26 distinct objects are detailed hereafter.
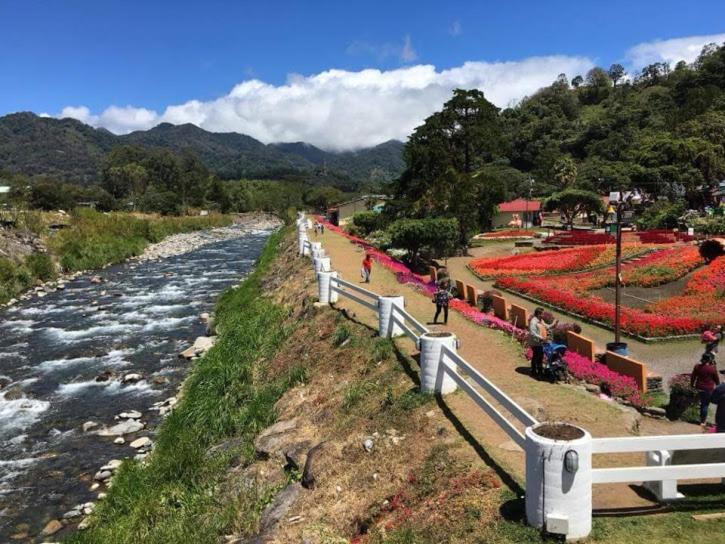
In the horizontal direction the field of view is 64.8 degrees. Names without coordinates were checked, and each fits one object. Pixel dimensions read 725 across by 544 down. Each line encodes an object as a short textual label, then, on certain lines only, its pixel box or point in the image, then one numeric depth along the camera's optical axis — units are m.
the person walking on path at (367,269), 23.58
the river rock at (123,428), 14.88
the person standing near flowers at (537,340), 11.27
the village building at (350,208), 74.88
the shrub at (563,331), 15.67
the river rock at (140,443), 14.14
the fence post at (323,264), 22.28
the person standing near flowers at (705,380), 10.46
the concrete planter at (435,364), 9.96
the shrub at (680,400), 11.09
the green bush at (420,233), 37.41
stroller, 11.12
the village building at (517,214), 76.94
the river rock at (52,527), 10.81
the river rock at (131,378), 18.75
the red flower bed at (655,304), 19.62
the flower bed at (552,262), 34.00
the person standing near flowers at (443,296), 16.14
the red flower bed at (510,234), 59.03
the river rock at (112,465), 12.95
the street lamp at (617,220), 16.58
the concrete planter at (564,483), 5.60
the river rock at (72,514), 11.27
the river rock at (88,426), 15.12
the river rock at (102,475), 12.60
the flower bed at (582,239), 46.94
